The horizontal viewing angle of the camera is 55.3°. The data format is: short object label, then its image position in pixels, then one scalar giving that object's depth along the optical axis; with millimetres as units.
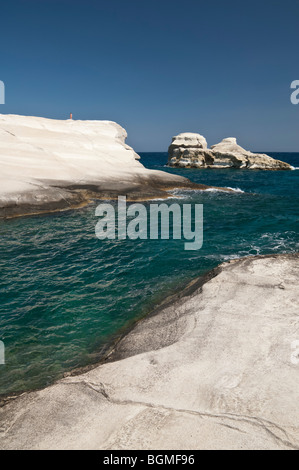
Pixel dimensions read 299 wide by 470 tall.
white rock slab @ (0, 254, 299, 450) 4234
